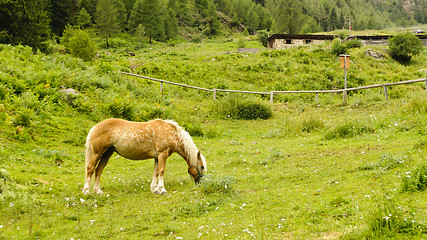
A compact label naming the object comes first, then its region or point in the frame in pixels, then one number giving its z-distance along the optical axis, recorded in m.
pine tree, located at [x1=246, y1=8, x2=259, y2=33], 129.38
